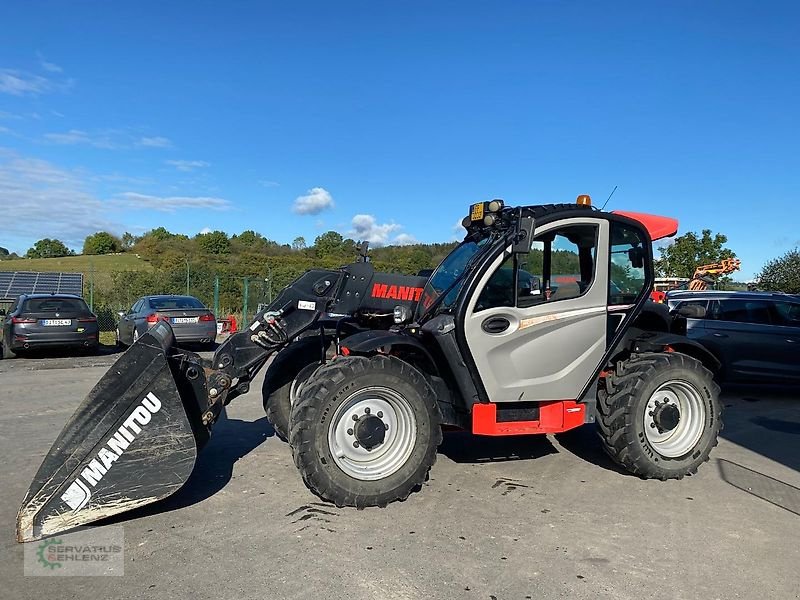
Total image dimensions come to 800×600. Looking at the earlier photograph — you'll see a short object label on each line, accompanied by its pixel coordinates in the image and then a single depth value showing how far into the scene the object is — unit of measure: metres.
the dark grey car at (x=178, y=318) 15.21
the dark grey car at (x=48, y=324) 13.77
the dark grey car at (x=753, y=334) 9.67
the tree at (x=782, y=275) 20.94
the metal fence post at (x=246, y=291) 22.95
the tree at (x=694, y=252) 29.39
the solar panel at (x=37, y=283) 21.34
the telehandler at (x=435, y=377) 4.12
